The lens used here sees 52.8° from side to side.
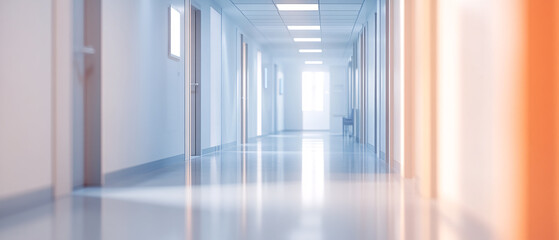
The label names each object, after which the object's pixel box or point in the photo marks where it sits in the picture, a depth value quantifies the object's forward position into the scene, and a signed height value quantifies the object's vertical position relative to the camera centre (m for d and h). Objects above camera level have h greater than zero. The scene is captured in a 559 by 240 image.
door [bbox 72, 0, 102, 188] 6.08 +0.19
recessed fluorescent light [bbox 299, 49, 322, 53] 21.22 +2.37
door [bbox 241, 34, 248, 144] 16.30 +0.62
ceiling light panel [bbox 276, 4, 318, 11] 12.05 +2.31
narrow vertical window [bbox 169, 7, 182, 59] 8.89 +1.30
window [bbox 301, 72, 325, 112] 29.25 +1.13
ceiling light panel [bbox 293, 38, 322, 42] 17.84 +2.35
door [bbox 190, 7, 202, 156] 10.72 +0.70
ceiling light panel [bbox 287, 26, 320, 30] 15.23 +2.33
